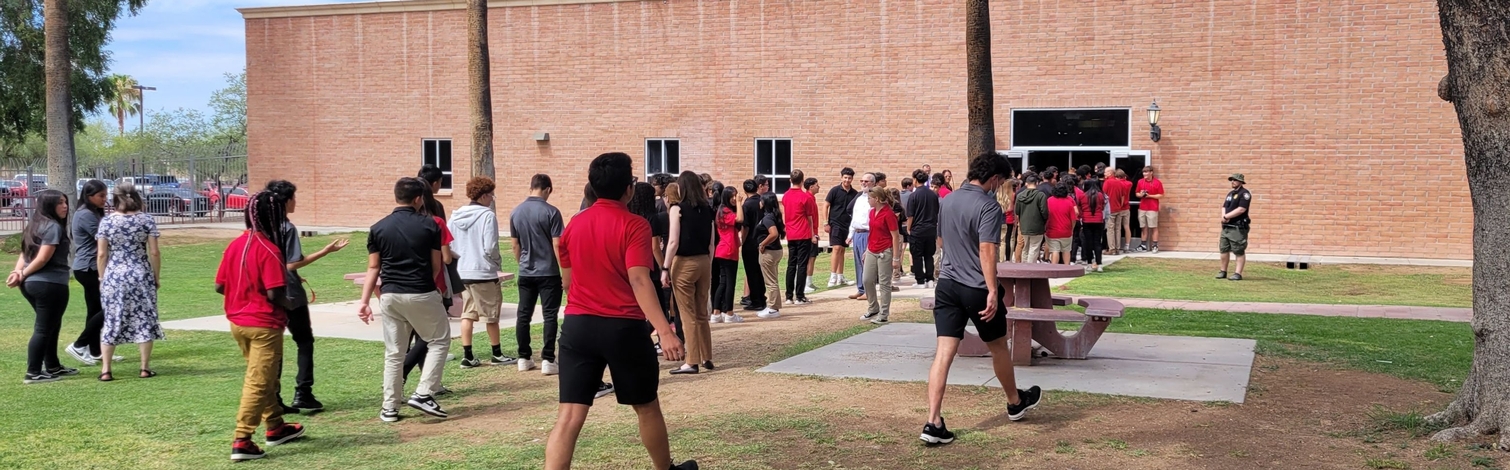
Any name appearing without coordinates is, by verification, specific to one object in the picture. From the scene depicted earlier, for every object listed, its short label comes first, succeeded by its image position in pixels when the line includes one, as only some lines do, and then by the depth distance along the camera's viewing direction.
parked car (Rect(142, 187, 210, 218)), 35.38
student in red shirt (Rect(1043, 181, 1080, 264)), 17.06
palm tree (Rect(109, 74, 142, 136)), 85.48
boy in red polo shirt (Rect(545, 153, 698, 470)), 5.25
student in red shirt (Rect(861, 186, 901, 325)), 12.62
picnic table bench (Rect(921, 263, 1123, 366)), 9.19
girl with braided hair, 6.46
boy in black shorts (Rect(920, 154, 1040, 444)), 6.66
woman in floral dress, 8.93
